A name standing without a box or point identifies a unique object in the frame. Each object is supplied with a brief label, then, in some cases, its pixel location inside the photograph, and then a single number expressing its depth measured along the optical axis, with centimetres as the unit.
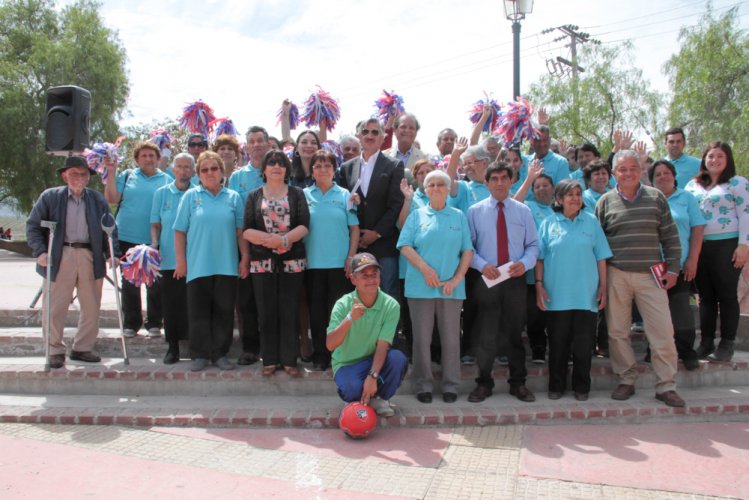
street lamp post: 840
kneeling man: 442
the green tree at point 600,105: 2320
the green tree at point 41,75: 2642
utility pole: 2411
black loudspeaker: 685
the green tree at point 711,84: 1858
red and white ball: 428
